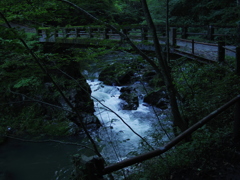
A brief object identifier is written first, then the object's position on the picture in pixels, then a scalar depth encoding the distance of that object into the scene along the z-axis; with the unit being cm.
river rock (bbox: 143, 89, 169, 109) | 1251
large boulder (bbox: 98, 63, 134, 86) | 1650
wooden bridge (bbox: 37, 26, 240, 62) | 712
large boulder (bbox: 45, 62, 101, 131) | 1112
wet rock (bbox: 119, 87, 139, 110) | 1281
